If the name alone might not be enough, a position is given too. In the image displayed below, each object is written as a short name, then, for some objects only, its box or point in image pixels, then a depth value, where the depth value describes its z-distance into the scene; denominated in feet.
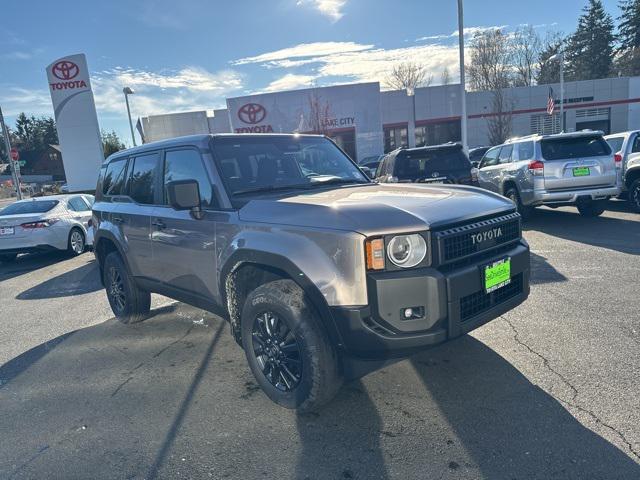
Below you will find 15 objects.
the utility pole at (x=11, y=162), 71.82
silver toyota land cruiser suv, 9.14
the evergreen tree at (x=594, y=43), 217.56
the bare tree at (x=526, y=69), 181.37
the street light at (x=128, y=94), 96.94
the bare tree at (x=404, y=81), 208.74
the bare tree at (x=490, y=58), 157.89
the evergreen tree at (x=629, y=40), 203.00
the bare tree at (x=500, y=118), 133.90
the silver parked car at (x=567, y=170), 29.86
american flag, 87.07
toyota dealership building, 106.63
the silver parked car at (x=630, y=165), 32.83
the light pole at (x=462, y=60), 57.08
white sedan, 32.45
